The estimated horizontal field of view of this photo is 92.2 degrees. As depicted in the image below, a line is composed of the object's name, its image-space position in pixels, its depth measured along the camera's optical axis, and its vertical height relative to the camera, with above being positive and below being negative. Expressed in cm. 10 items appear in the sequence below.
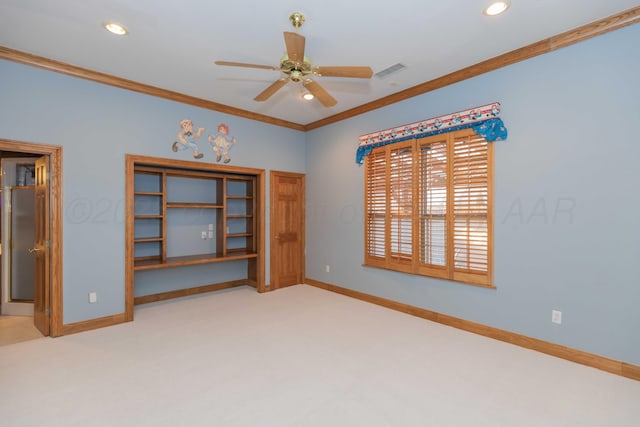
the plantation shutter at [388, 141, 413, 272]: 421 +11
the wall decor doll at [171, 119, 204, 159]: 446 +108
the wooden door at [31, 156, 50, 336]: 349 -44
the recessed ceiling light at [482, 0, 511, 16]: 248 +167
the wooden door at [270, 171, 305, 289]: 555 -31
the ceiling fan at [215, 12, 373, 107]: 244 +128
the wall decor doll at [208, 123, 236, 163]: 482 +110
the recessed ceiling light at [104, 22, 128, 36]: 278 +170
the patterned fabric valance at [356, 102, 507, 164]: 336 +105
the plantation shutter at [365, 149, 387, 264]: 456 +9
